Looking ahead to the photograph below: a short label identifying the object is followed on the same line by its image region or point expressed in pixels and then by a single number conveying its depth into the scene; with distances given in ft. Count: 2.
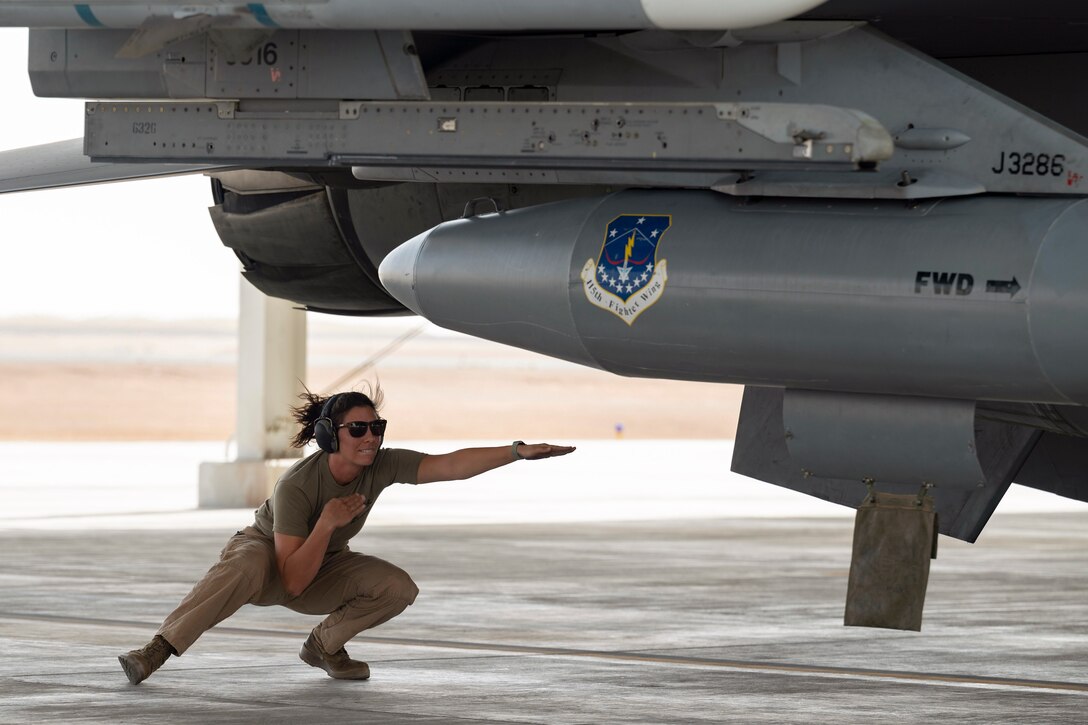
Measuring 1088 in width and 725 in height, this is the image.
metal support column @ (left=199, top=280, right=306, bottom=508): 129.49
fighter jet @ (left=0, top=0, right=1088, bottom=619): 42.63
